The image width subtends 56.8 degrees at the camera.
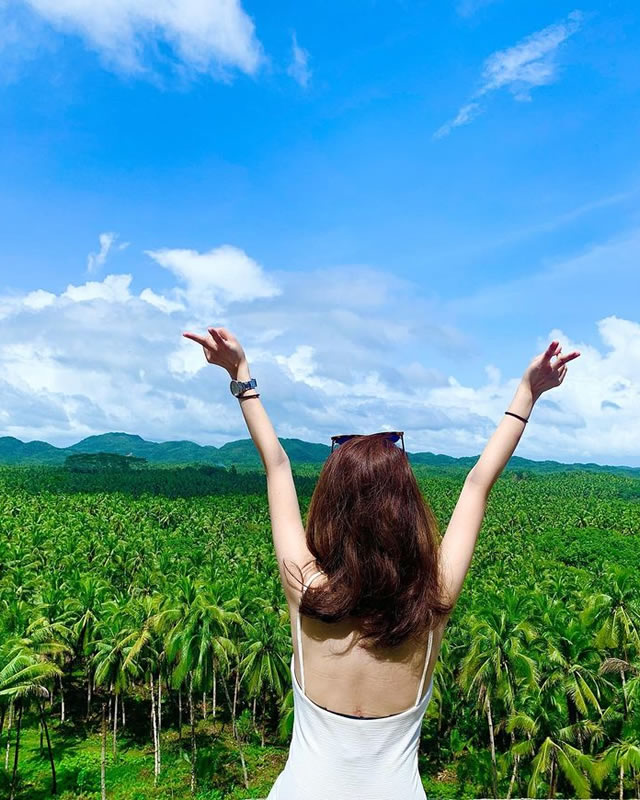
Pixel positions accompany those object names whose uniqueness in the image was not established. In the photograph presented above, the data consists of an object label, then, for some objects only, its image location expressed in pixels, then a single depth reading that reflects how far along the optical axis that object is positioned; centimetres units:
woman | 190
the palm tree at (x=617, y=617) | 2841
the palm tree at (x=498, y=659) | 2389
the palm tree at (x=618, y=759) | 2058
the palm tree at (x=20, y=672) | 2105
